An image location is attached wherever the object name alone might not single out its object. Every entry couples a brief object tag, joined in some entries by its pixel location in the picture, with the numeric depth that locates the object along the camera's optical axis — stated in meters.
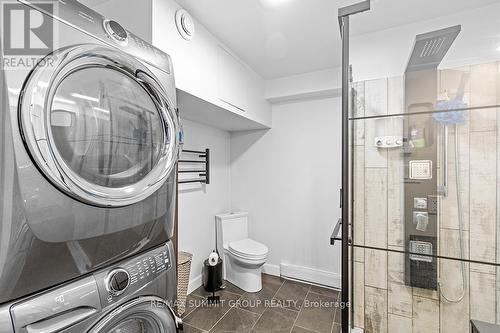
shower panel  1.34
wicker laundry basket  2.08
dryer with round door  0.61
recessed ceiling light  1.60
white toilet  2.52
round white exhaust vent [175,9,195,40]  1.57
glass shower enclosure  1.26
